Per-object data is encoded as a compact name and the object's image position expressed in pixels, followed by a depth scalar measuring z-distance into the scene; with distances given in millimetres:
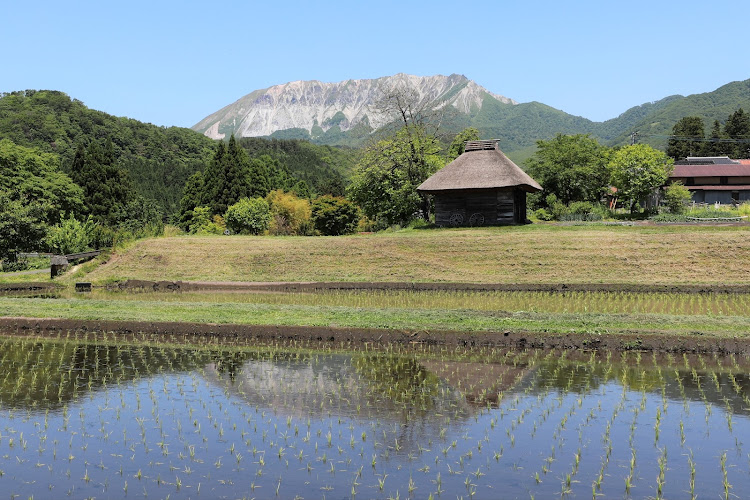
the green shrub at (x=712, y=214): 45750
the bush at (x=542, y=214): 55069
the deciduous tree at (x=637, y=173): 54531
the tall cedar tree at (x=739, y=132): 103750
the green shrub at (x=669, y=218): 43941
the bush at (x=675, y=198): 52891
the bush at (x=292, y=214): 68562
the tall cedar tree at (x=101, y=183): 73188
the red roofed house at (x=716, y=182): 73812
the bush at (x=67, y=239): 42375
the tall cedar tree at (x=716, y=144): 103956
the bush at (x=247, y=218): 60219
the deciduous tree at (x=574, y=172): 58969
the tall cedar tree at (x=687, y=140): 105875
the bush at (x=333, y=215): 65562
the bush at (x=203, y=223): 65188
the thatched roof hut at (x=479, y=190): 44094
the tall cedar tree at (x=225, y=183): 76375
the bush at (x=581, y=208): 52531
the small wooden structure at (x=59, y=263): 34719
